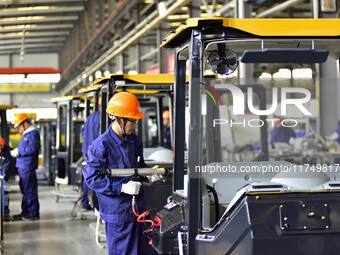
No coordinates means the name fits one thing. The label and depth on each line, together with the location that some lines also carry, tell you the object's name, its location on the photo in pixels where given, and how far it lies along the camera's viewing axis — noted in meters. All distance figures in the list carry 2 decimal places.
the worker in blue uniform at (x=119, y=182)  4.87
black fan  3.96
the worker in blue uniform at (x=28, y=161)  10.27
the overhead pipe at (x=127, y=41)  13.21
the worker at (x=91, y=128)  9.27
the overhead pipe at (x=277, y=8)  10.46
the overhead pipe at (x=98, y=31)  17.79
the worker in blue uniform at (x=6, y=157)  10.15
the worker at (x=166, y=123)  14.85
